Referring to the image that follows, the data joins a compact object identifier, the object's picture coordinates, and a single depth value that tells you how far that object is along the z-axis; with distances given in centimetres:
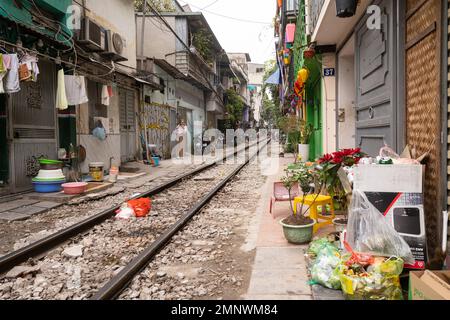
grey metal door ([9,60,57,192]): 844
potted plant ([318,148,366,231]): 480
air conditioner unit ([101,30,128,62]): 1253
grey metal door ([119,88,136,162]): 1503
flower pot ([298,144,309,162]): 1462
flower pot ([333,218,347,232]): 466
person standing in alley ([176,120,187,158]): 2017
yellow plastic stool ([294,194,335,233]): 530
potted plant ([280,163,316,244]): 468
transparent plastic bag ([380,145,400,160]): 399
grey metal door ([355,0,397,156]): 478
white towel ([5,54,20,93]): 731
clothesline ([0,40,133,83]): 762
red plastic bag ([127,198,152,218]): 687
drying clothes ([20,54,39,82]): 766
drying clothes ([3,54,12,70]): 727
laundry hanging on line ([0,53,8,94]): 713
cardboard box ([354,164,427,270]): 332
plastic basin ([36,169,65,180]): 861
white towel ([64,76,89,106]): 977
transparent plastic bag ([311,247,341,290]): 324
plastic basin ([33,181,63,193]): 858
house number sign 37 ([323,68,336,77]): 959
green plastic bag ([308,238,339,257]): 369
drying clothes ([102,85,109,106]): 1213
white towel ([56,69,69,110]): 942
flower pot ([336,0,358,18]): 480
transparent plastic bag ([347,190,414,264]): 319
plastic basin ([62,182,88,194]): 848
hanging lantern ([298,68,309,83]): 1073
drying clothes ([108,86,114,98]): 1239
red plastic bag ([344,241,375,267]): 310
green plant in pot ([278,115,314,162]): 1471
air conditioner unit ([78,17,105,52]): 1093
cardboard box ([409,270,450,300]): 234
